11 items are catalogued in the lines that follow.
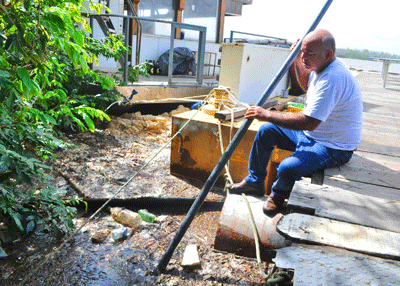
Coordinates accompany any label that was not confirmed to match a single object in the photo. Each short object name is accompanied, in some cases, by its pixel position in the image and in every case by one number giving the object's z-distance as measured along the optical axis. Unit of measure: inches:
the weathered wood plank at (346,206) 73.6
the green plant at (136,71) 278.8
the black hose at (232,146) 98.1
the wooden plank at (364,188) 88.6
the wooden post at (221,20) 576.7
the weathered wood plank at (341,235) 63.3
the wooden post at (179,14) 495.8
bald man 97.7
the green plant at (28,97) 77.6
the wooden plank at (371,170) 99.0
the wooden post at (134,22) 434.4
